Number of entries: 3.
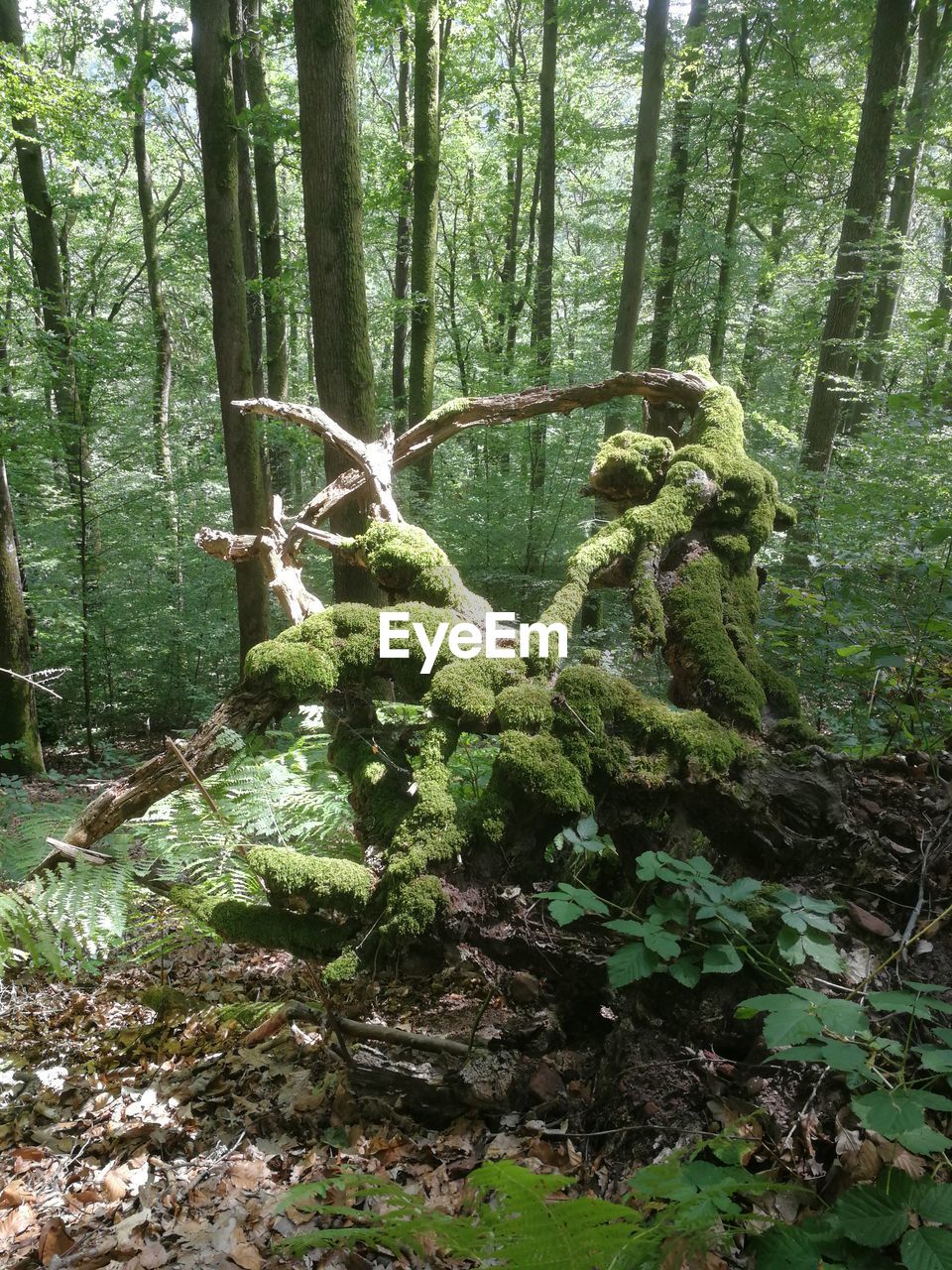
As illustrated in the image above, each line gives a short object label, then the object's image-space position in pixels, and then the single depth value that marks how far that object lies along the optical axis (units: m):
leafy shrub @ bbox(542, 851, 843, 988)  2.05
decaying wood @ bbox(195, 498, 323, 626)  3.90
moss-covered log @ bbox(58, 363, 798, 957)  2.60
